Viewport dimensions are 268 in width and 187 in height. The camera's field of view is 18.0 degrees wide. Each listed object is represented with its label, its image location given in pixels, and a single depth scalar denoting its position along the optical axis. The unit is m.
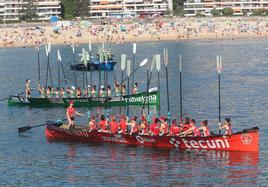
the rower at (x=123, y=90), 68.97
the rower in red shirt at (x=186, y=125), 48.90
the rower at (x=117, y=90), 70.50
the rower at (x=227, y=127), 47.25
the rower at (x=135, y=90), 68.49
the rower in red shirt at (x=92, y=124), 52.69
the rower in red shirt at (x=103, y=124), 52.28
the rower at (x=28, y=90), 72.38
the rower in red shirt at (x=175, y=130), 49.28
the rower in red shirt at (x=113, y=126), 51.71
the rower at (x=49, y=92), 72.25
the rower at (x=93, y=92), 70.38
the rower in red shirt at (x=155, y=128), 50.03
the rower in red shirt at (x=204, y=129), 48.00
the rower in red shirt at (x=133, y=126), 50.81
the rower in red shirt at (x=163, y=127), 49.81
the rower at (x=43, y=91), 72.19
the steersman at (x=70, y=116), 54.41
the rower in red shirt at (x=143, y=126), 50.69
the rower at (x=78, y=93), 70.38
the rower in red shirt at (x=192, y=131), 48.41
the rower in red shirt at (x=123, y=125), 51.53
